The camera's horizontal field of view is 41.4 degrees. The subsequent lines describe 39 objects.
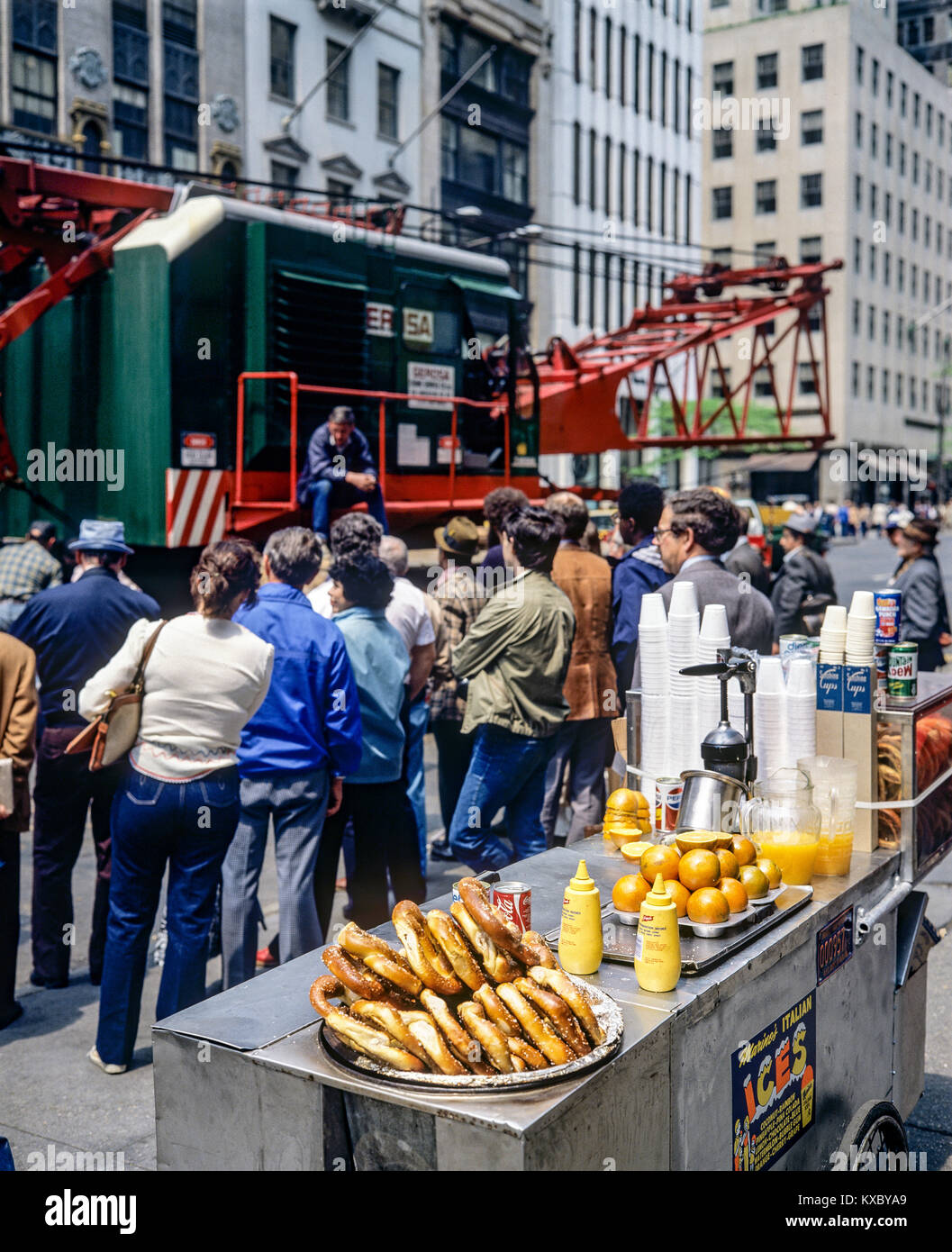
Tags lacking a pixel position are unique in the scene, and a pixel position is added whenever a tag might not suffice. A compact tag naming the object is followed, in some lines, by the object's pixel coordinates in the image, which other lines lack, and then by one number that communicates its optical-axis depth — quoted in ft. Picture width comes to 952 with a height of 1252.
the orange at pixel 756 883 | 10.74
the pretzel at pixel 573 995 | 8.27
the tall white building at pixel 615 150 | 139.03
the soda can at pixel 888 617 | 14.80
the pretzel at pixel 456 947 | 8.84
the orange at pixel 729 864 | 10.80
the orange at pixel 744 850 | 11.18
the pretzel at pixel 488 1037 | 7.87
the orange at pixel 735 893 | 10.37
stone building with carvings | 71.82
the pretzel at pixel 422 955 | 8.75
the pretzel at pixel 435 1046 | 7.84
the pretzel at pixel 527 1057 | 7.92
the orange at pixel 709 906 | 10.11
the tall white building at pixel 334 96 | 89.15
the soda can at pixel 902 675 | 14.21
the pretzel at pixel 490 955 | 8.90
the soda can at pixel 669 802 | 12.84
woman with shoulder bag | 15.30
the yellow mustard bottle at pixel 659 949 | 9.16
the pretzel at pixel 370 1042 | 7.89
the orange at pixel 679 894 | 10.36
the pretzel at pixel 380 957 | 8.71
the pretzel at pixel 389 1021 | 8.04
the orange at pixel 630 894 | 10.71
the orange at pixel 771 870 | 11.13
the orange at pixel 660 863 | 10.73
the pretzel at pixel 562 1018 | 8.11
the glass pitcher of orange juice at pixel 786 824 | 11.56
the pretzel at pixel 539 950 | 9.06
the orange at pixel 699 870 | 10.45
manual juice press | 11.93
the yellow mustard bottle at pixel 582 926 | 9.61
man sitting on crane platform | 32.81
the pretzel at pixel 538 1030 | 7.93
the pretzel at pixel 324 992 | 8.50
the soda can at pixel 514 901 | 10.11
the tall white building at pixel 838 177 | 216.33
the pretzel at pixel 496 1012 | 8.23
